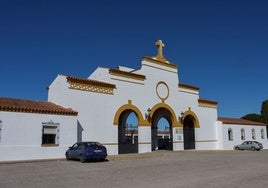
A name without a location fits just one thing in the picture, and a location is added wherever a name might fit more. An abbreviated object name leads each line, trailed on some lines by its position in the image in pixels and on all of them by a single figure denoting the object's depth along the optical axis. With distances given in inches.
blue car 711.7
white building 768.9
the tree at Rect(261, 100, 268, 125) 2425.8
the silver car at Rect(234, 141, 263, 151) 1371.8
